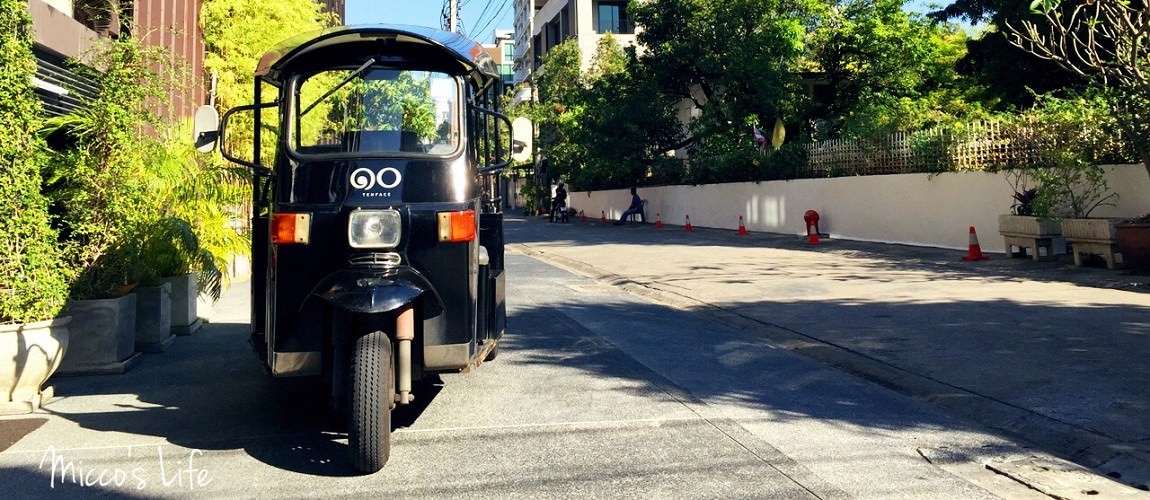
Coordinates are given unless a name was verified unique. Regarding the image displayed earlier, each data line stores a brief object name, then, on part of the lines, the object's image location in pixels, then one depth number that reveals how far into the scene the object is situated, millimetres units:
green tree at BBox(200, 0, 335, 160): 17484
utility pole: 31375
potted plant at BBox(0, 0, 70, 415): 6266
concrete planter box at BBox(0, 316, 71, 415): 6223
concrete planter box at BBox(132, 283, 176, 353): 8695
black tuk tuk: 4945
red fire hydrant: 21375
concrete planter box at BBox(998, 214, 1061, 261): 14320
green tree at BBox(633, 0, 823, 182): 26781
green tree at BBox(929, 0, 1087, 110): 22484
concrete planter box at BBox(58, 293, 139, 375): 7500
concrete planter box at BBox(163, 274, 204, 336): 9711
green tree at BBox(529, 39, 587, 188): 40344
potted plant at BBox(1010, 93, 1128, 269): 13664
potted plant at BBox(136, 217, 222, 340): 8727
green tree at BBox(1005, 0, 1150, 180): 12914
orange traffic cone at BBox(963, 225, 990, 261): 15359
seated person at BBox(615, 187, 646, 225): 33125
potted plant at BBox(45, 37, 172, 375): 7523
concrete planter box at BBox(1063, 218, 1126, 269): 12898
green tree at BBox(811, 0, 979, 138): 27594
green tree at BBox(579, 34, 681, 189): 31594
